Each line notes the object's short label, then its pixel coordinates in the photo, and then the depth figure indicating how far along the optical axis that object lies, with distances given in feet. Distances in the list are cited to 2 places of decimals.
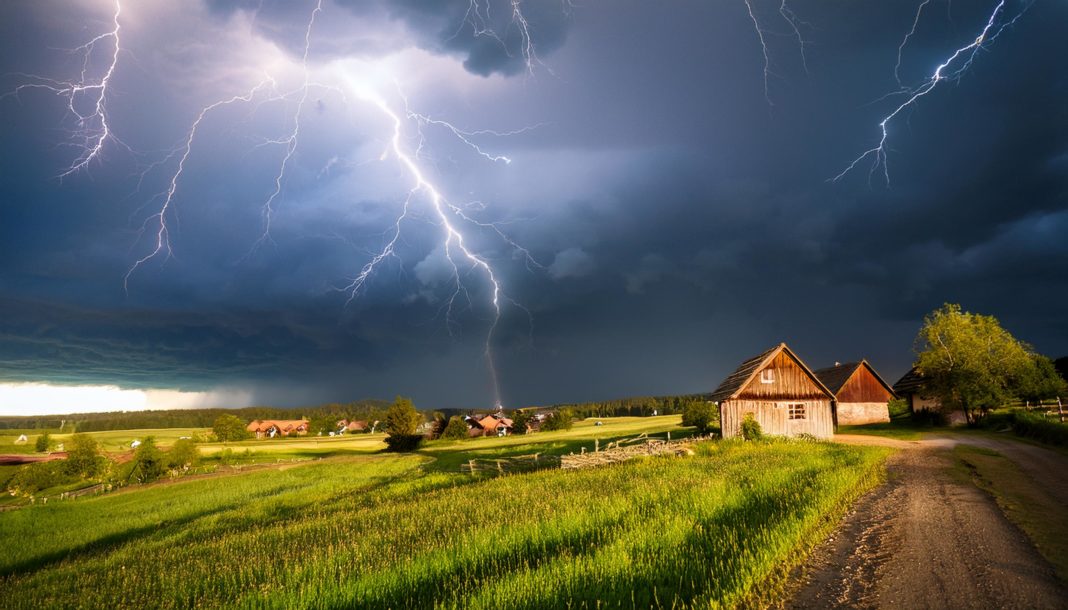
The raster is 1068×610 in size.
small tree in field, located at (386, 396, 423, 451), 214.48
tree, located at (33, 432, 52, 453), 208.83
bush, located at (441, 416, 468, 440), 271.69
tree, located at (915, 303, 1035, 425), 115.65
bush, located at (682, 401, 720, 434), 163.82
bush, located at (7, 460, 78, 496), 114.42
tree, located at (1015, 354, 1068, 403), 114.21
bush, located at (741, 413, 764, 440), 99.67
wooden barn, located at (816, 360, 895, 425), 166.91
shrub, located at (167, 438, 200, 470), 130.11
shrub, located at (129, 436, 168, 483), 120.47
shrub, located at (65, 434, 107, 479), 130.82
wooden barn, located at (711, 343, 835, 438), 110.42
